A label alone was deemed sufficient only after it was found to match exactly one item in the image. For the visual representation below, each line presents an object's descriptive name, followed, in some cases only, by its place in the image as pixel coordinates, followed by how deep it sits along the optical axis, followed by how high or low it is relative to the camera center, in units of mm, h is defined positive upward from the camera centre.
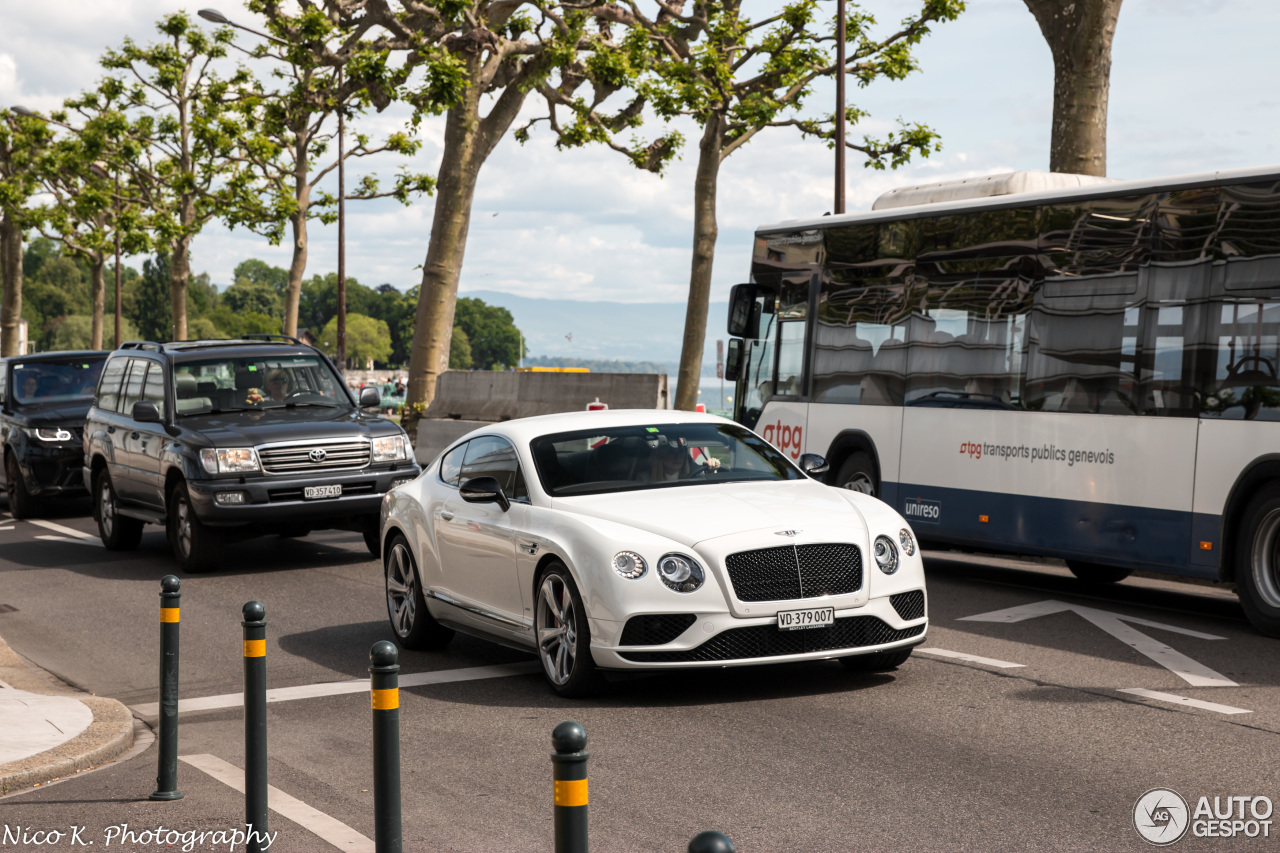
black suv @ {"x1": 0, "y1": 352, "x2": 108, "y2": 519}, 20141 -1377
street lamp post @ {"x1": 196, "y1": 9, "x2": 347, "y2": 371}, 41312 +2367
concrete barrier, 23344 -971
